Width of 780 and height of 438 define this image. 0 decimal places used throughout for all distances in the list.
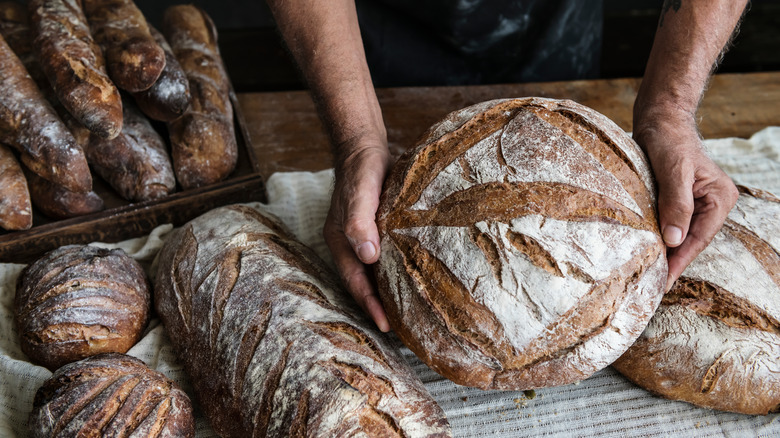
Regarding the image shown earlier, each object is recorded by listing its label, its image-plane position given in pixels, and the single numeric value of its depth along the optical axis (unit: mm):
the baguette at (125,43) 1187
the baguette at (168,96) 1220
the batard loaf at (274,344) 975
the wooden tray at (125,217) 1194
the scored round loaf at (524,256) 981
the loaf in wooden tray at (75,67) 1149
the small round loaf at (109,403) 974
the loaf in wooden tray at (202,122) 1250
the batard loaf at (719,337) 1028
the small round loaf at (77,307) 1066
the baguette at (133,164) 1220
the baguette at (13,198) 1163
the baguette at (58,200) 1194
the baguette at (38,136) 1161
